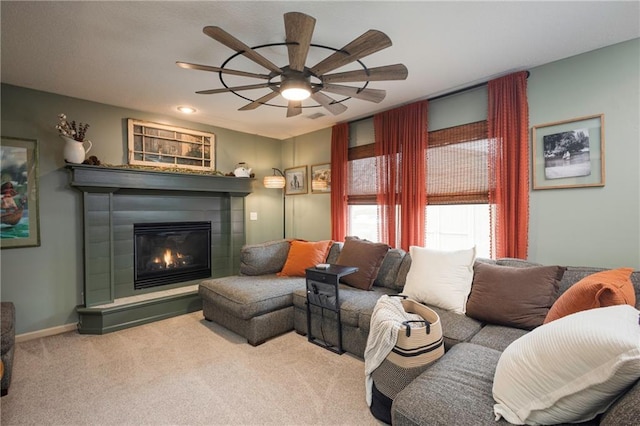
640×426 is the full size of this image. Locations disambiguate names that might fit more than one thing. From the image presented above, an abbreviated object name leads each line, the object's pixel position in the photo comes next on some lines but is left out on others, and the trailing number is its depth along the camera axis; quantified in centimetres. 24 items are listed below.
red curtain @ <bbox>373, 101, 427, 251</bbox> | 329
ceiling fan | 150
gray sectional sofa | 121
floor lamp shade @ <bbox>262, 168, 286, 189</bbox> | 454
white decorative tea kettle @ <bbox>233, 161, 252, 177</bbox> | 434
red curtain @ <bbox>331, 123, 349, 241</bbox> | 408
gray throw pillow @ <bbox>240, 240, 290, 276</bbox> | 363
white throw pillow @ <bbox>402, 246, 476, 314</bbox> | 235
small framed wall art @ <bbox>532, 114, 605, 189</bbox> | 230
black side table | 260
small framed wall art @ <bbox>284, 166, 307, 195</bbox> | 475
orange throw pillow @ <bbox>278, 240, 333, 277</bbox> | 354
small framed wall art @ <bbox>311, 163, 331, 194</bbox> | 439
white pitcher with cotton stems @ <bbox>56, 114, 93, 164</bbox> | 298
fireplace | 374
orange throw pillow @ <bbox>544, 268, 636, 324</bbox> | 145
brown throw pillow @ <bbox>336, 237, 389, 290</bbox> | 298
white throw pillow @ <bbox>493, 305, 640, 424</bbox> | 89
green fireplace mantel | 309
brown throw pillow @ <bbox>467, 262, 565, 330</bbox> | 195
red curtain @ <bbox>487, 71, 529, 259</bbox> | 260
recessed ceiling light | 354
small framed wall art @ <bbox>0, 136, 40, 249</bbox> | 287
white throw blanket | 174
